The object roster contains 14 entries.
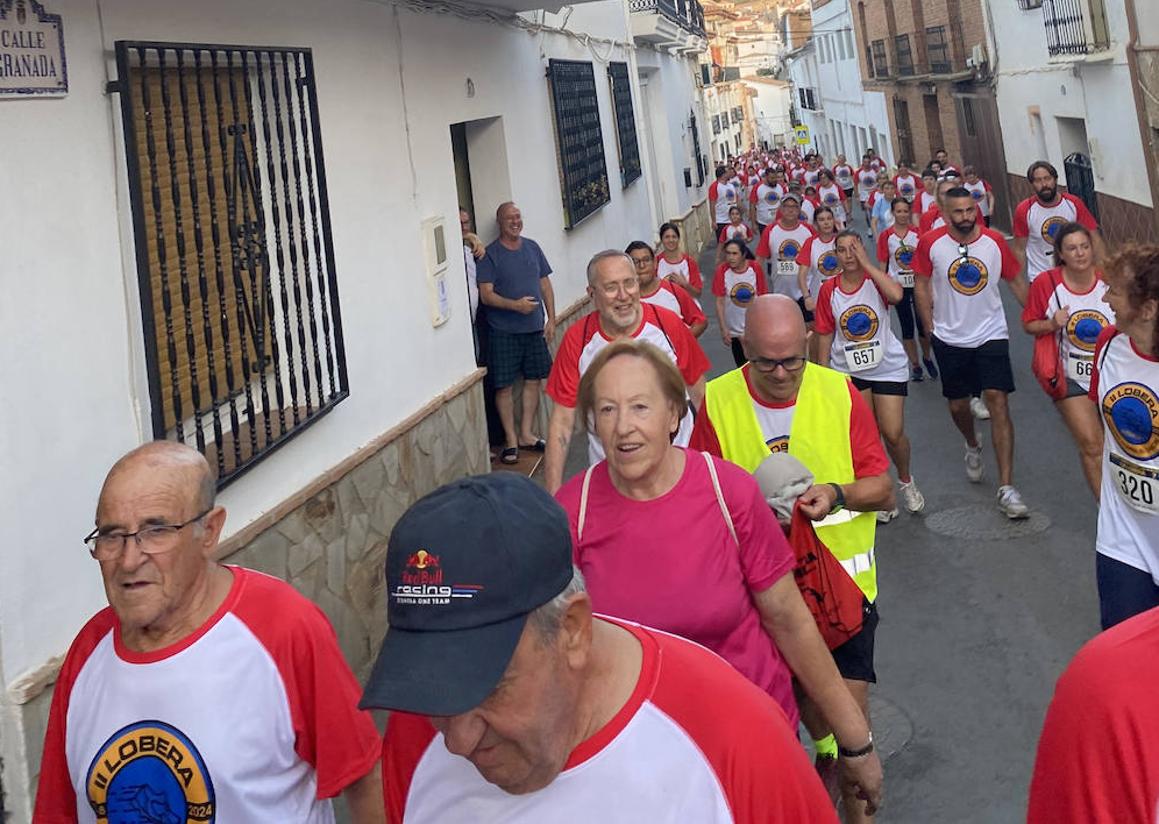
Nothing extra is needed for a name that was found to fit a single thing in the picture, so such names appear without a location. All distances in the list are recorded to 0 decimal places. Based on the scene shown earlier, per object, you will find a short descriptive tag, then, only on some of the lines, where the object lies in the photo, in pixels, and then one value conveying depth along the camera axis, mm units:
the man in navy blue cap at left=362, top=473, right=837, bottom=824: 1608
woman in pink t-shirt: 2980
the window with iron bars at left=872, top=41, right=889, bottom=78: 34938
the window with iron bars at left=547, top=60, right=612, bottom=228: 12109
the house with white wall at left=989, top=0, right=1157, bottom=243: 14992
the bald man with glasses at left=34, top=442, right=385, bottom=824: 2623
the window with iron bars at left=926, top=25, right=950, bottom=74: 27359
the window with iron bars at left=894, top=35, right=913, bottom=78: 31531
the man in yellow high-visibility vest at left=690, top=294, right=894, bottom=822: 3842
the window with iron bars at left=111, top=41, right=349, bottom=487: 4699
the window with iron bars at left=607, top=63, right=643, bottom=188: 16219
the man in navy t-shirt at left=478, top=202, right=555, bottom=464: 9656
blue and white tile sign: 3949
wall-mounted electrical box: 7777
